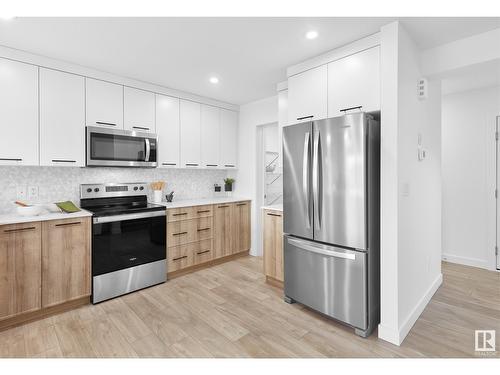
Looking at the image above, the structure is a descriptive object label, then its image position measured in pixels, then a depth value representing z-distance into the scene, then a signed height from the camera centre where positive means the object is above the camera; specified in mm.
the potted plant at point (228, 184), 4695 +92
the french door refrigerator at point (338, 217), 2186 -244
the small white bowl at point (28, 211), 2576 -199
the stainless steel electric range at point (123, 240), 2879 -571
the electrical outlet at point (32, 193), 2957 -34
